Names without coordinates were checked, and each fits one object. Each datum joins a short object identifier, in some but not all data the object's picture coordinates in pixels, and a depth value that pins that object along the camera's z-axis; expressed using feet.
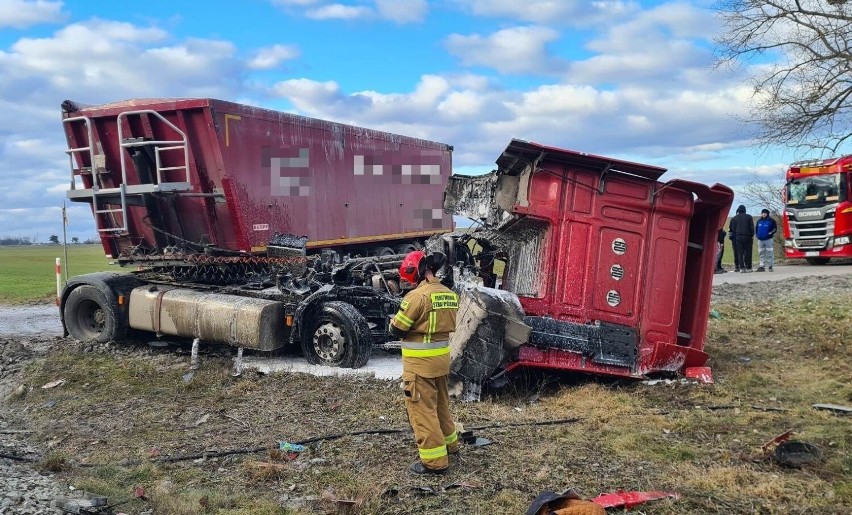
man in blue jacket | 52.65
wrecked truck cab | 20.16
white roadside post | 38.60
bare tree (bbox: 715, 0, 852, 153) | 54.90
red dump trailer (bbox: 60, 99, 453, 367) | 24.73
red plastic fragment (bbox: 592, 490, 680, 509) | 11.55
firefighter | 13.52
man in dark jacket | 53.06
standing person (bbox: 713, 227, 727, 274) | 54.27
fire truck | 54.13
